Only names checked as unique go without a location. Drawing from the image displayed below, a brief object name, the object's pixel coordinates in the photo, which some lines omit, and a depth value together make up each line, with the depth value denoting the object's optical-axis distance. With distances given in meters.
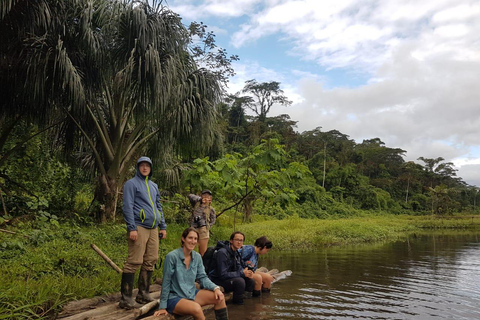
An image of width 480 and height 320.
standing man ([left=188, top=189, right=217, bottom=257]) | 6.72
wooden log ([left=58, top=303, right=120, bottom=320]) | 4.12
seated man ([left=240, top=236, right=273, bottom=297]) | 6.11
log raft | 4.16
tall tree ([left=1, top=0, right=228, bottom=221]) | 8.14
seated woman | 4.10
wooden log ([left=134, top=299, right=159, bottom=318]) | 4.44
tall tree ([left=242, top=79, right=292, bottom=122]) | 50.12
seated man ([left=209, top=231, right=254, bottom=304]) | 5.57
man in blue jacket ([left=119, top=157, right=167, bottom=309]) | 4.61
